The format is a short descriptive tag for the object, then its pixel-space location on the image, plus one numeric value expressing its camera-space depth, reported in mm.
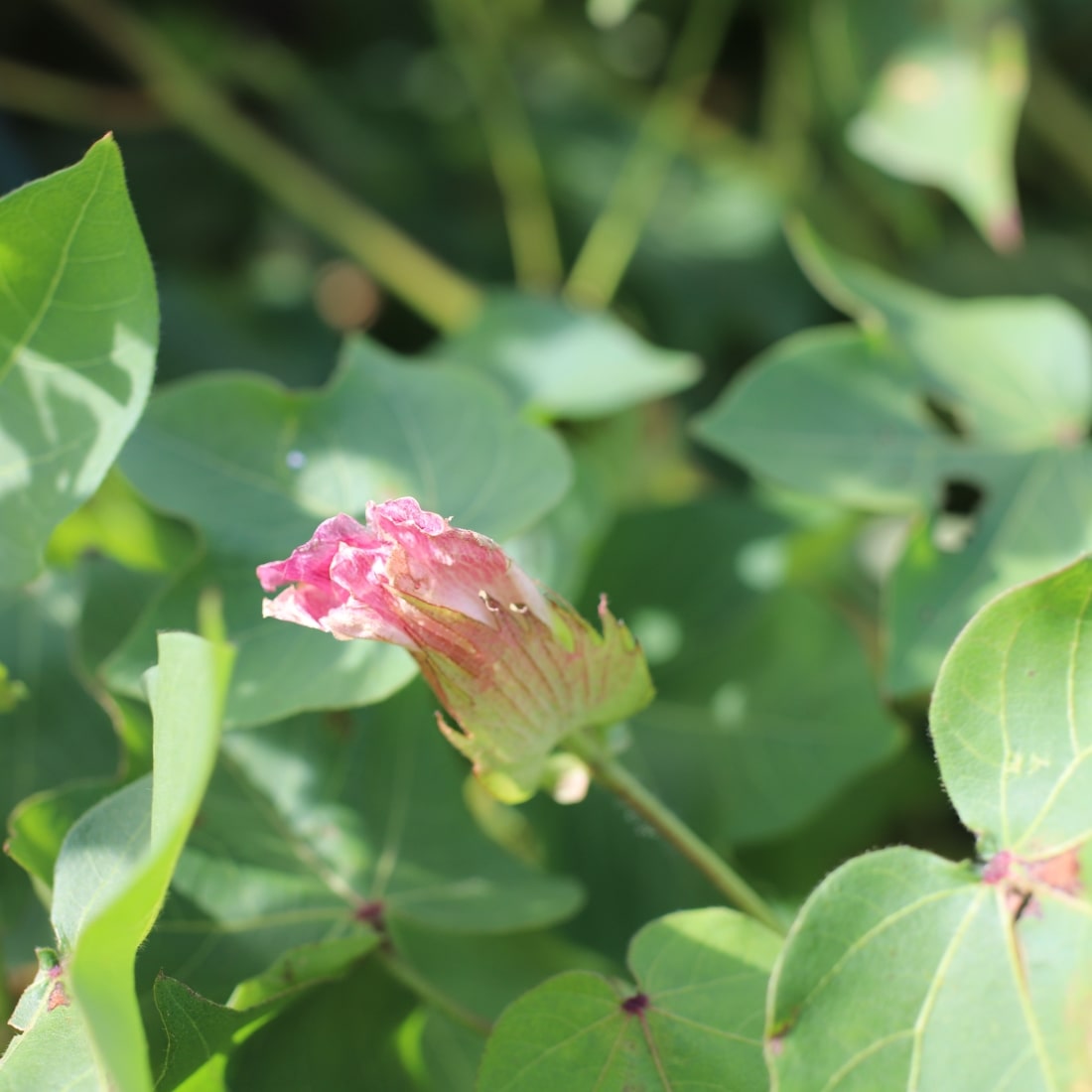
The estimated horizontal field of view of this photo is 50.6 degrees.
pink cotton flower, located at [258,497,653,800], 382
